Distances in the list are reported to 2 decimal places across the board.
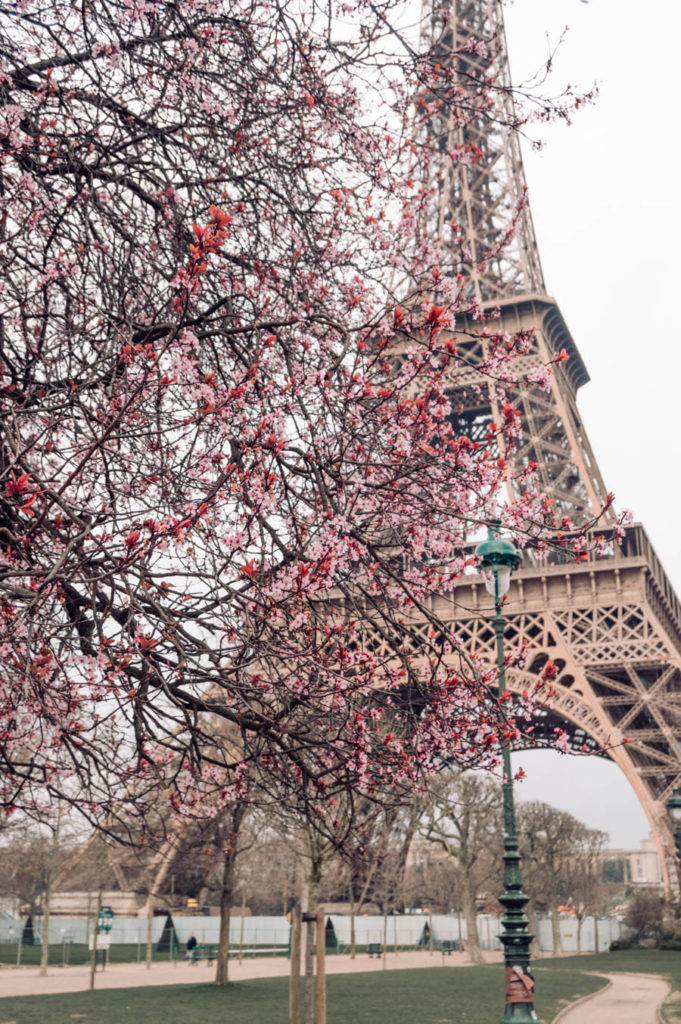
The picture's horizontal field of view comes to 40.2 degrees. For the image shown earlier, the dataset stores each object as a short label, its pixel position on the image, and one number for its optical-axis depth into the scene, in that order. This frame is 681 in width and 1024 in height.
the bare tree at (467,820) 32.81
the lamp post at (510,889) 9.71
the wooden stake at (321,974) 11.77
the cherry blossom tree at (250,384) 5.42
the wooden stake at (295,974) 12.52
